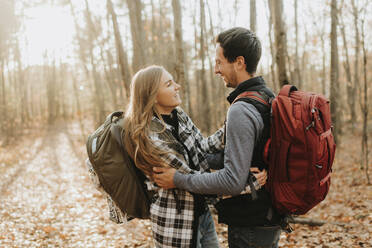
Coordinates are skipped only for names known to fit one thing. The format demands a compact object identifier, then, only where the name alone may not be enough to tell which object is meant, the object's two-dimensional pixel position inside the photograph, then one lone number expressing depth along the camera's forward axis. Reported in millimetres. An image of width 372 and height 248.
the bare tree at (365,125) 6738
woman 1770
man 1529
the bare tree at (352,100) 15594
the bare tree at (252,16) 8438
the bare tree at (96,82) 12616
